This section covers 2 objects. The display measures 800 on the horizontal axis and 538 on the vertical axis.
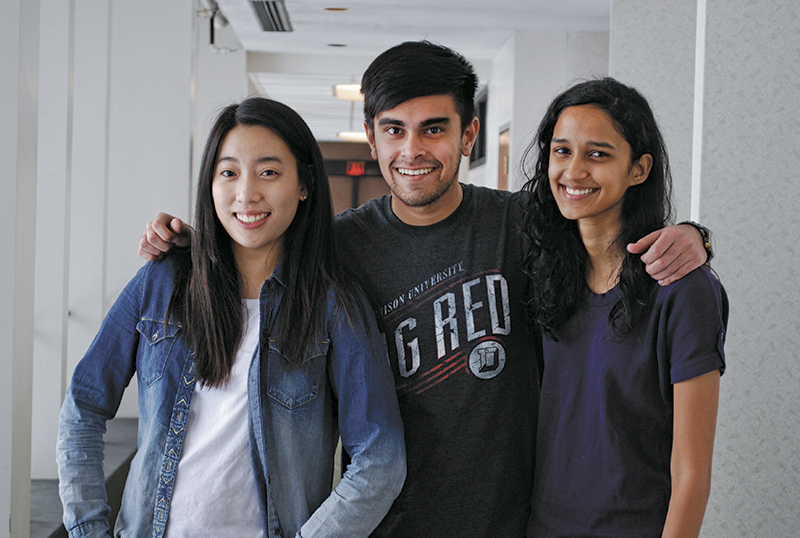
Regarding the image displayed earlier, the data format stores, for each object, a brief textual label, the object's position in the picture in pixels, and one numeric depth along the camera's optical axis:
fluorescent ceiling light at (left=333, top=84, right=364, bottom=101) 8.39
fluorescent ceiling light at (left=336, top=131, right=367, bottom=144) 13.18
